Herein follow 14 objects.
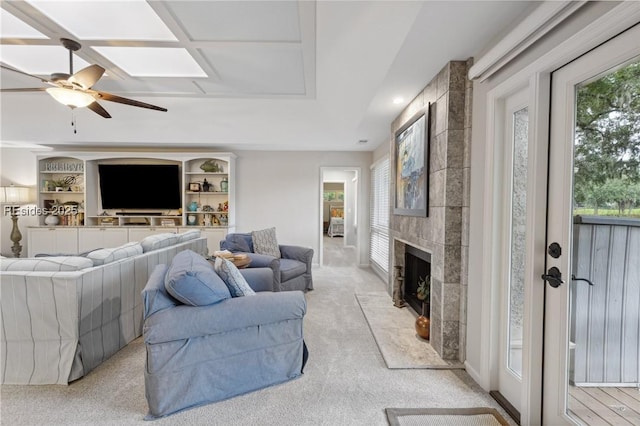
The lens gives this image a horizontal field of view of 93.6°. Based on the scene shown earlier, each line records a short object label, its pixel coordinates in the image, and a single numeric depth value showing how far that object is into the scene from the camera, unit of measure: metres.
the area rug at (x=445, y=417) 1.72
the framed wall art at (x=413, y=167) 2.67
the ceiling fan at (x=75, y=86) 2.41
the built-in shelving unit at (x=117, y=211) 5.58
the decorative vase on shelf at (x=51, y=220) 5.68
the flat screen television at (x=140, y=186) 5.80
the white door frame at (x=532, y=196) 1.30
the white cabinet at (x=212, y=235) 5.60
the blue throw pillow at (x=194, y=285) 1.80
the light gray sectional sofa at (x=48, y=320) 2.07
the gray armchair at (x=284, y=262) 3.61
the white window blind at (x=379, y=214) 5.04
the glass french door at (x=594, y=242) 1.26
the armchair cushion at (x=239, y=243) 4.20
